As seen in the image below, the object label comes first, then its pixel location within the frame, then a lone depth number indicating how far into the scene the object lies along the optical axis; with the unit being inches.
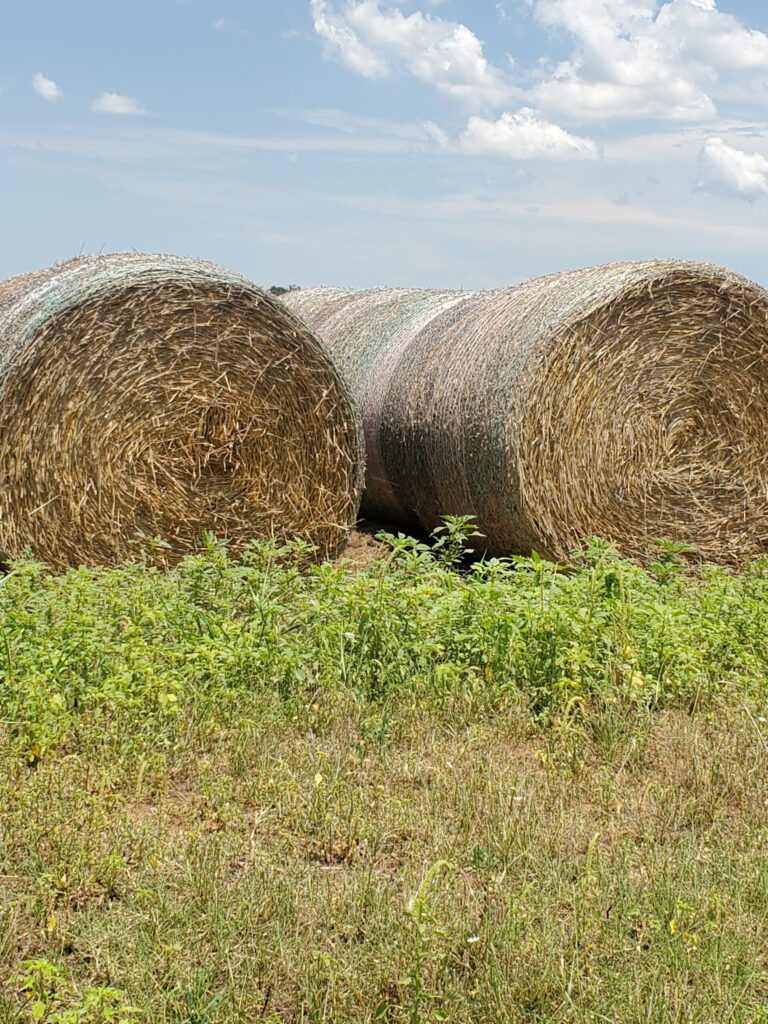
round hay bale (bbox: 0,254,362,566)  290.2
